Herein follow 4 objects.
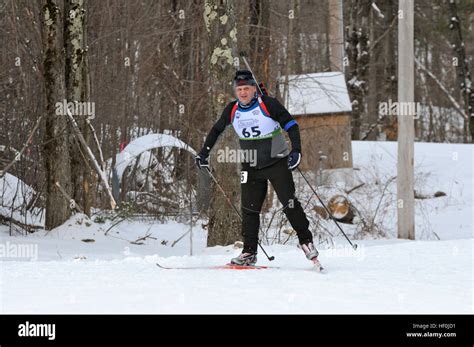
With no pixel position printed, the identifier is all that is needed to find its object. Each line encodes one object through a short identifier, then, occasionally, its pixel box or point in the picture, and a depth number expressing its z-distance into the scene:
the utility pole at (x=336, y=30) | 20.45
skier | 7.96
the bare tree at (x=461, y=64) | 27.36
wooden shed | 18.41
